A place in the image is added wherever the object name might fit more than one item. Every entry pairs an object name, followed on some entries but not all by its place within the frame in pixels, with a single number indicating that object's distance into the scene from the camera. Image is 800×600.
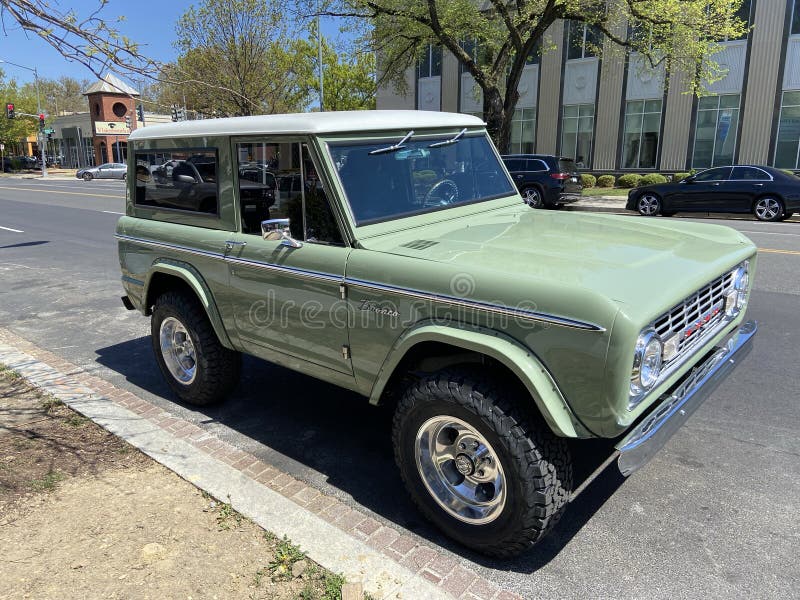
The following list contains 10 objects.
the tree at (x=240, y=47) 32.72
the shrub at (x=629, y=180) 26.05
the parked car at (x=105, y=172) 47.81
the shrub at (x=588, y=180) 27.45
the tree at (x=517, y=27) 19.16
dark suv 18.88
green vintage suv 2.57
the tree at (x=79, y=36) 3.18
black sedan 15.50
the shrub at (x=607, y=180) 27.03
